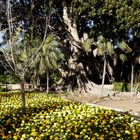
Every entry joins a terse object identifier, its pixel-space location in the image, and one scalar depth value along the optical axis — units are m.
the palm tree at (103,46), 13.68
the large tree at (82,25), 13.06
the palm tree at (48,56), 13.09
